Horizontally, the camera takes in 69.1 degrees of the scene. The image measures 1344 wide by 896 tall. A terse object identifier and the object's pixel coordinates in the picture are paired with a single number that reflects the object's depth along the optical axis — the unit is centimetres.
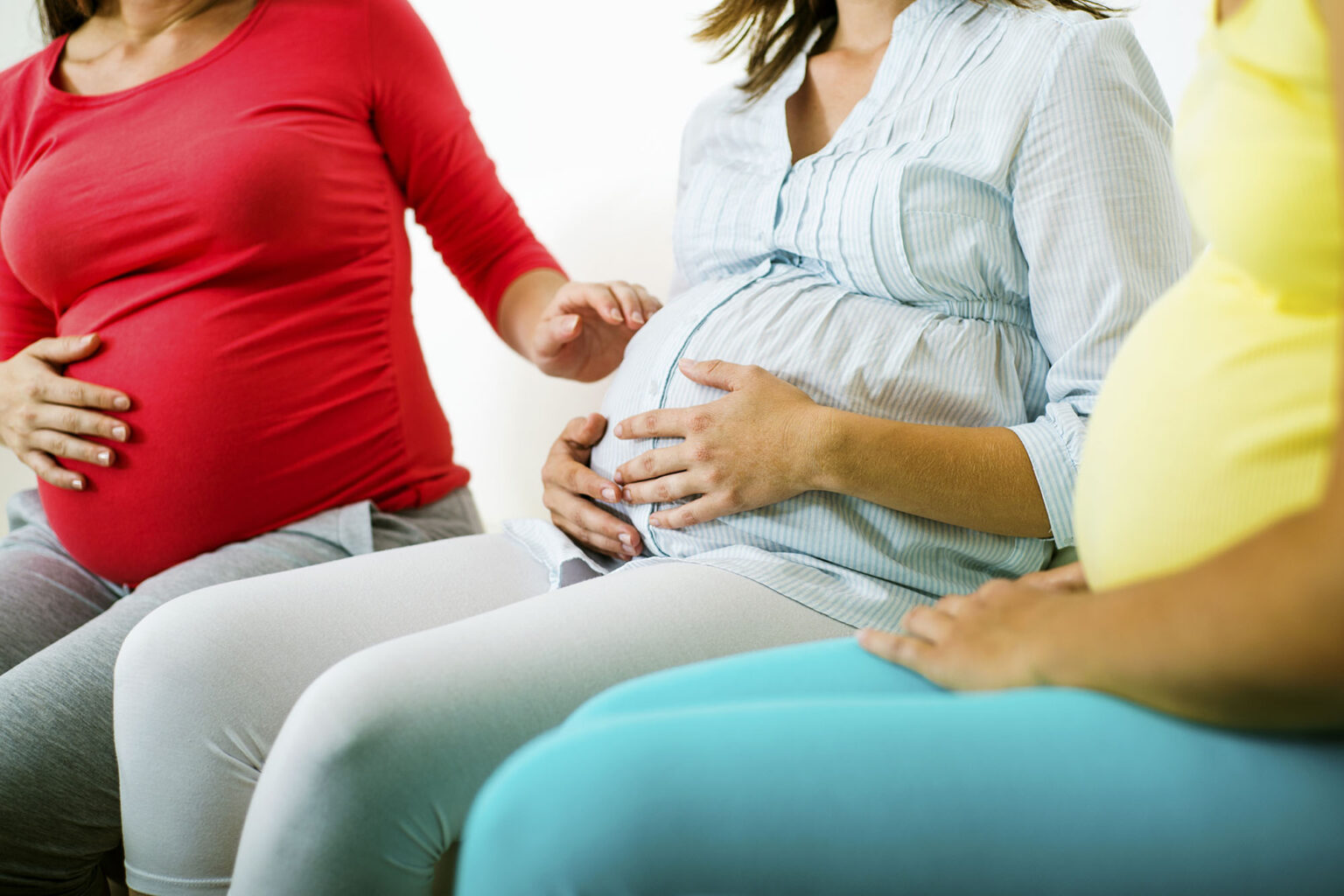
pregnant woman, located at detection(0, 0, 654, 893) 109
